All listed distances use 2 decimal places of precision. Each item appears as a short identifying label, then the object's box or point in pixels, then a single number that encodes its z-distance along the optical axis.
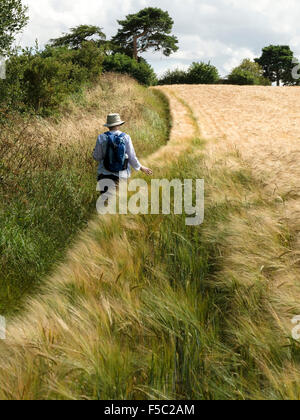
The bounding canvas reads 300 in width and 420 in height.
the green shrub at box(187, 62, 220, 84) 35.19
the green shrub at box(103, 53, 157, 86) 26.09
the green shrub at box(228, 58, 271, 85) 37.53
